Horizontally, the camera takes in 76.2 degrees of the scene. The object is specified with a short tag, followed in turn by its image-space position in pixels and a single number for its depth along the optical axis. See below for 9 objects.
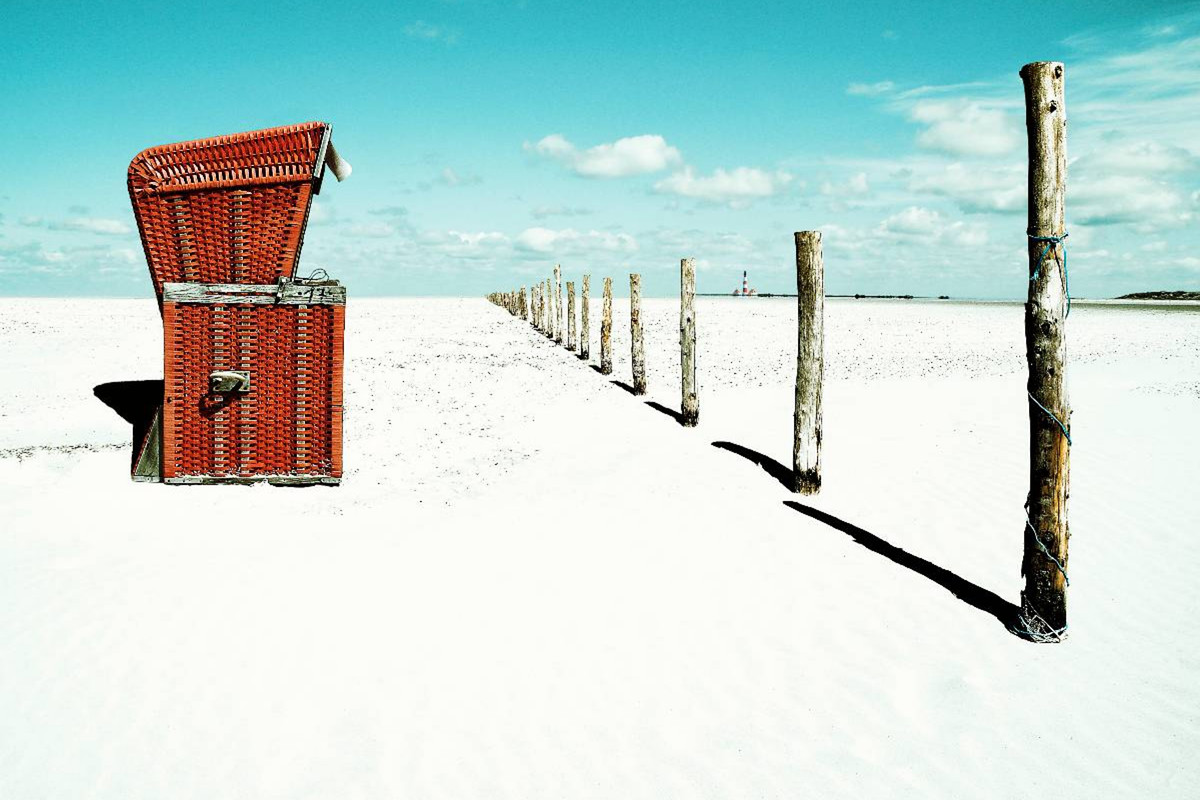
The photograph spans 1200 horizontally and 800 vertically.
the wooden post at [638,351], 13.16
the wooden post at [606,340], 16.05
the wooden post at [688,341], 10.33
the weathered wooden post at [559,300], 23.73
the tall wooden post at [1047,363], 3.97
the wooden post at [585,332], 18.62
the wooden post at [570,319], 21.34
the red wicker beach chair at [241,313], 6.37
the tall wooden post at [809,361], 6.98
